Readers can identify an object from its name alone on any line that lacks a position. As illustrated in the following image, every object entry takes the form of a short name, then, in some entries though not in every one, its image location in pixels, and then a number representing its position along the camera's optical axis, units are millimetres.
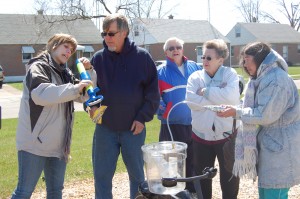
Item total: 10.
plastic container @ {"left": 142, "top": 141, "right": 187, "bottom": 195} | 2762
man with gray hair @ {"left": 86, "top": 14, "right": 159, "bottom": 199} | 3643
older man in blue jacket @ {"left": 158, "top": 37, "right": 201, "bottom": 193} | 4621
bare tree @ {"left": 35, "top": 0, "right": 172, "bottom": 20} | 31312
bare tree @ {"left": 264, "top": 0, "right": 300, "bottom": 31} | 65750
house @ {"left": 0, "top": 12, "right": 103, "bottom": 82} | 36156
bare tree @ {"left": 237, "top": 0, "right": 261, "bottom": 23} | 67812
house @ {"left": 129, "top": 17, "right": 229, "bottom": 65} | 44094
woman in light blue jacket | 3111
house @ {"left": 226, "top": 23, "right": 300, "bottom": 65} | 53406
